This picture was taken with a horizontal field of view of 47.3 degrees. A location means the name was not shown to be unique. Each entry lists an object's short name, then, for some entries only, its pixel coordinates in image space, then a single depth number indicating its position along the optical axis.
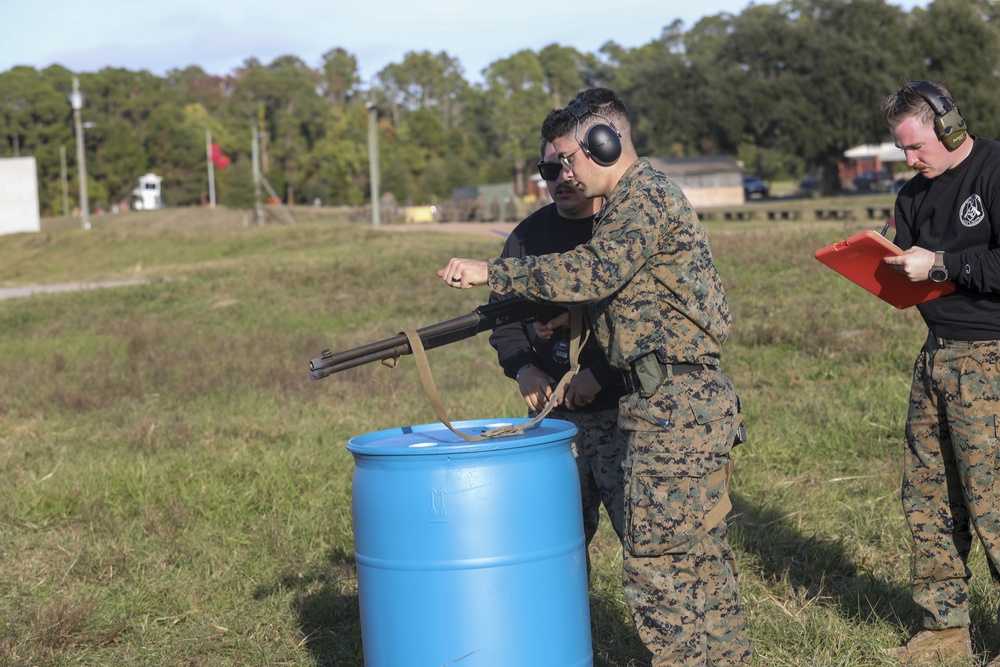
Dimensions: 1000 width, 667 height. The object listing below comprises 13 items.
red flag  71.64
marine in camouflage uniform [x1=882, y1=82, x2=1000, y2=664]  3.70
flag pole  78.75
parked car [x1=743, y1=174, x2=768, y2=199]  71.56
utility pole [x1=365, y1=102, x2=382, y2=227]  40.22
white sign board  53.84
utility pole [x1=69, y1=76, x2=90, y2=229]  48.75
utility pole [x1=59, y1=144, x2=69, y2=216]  78.25
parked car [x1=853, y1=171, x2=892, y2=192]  70.06
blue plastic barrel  3.24
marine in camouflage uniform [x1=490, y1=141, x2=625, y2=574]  3.91
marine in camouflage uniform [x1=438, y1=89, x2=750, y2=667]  3.36
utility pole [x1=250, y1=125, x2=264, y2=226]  52.12
